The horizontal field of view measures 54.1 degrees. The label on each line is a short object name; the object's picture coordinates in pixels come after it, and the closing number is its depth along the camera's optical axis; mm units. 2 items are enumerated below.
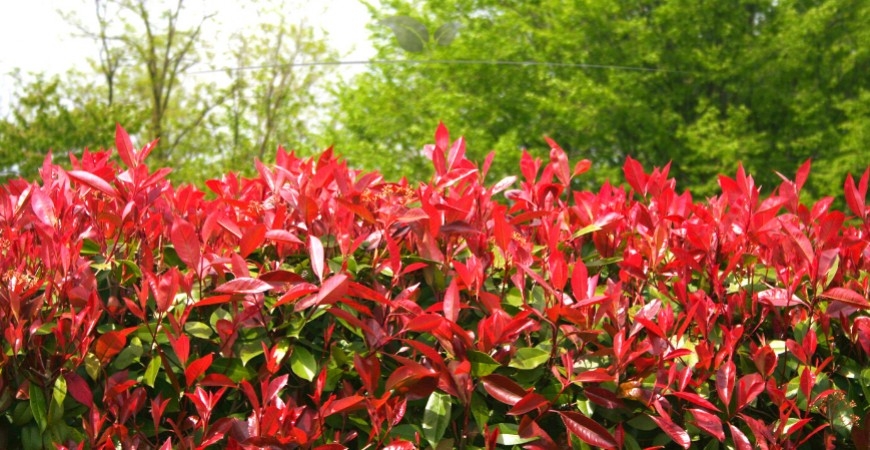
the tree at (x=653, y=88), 23625
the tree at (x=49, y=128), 24469
